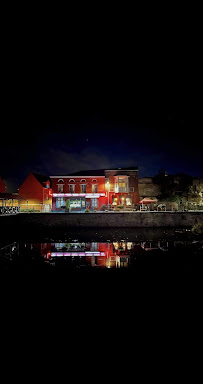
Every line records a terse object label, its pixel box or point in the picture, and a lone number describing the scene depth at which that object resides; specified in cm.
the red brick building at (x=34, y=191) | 3263
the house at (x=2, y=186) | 3073
